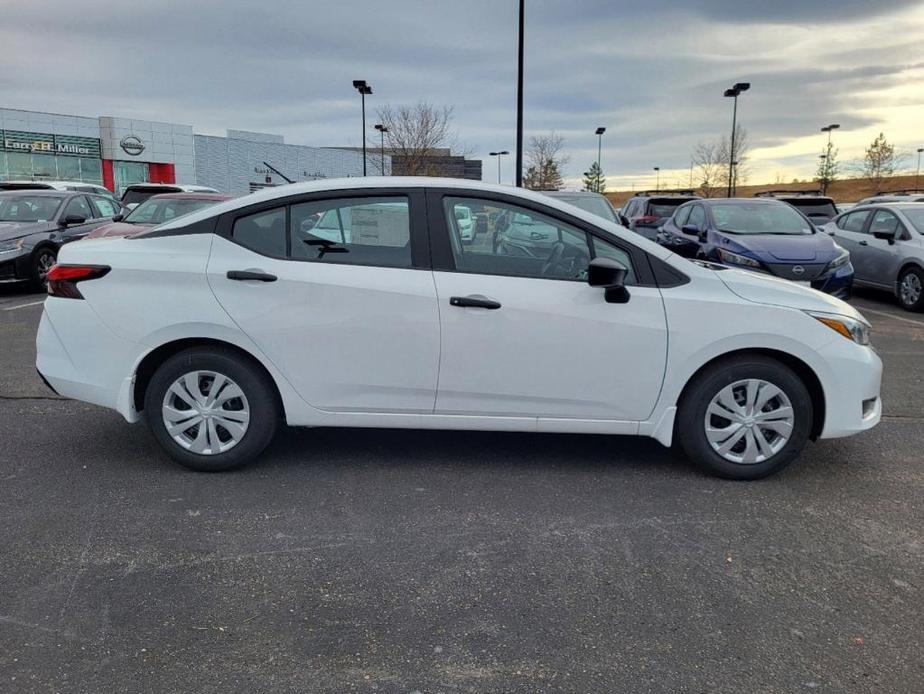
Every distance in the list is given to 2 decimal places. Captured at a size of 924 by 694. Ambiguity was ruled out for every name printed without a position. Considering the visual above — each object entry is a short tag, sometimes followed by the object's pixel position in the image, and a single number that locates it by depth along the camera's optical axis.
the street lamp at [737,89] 32.16
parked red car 12.05
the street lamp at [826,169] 53.09
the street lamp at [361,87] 32.12
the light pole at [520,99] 17.12
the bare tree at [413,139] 37.78
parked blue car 9.36
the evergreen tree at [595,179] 64.88
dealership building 46.25
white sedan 4.10
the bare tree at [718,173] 56.84
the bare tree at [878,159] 57.66
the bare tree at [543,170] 43.88
